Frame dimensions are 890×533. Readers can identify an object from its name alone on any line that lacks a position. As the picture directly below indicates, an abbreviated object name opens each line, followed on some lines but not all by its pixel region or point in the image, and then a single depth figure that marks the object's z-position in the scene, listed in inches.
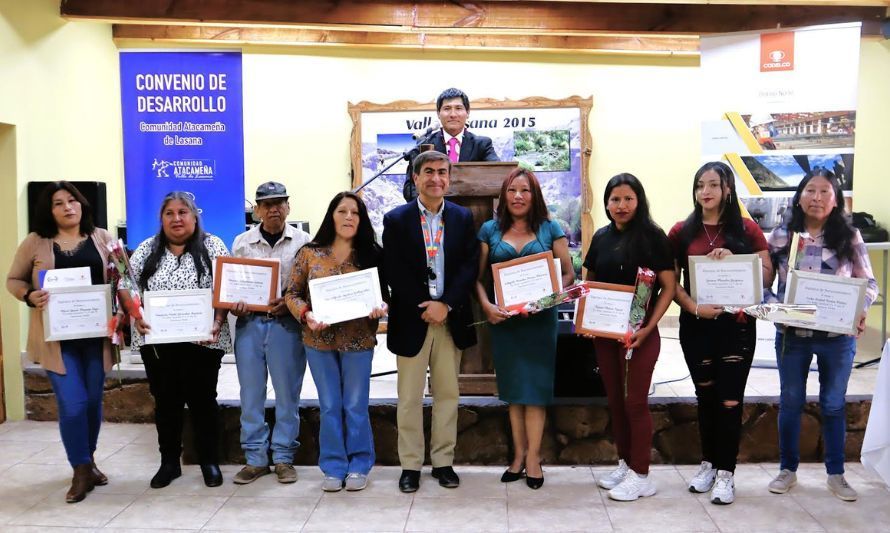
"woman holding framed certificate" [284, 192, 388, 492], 134.3
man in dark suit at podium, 161.0
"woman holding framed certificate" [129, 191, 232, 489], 137.5
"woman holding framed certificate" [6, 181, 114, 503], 138.5
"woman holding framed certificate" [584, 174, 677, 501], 132.1
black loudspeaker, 190.2
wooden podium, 153.9
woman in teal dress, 136.6
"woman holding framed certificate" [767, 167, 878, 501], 132.5
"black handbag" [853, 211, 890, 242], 240.8
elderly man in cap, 142.9
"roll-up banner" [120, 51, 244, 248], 163.3
